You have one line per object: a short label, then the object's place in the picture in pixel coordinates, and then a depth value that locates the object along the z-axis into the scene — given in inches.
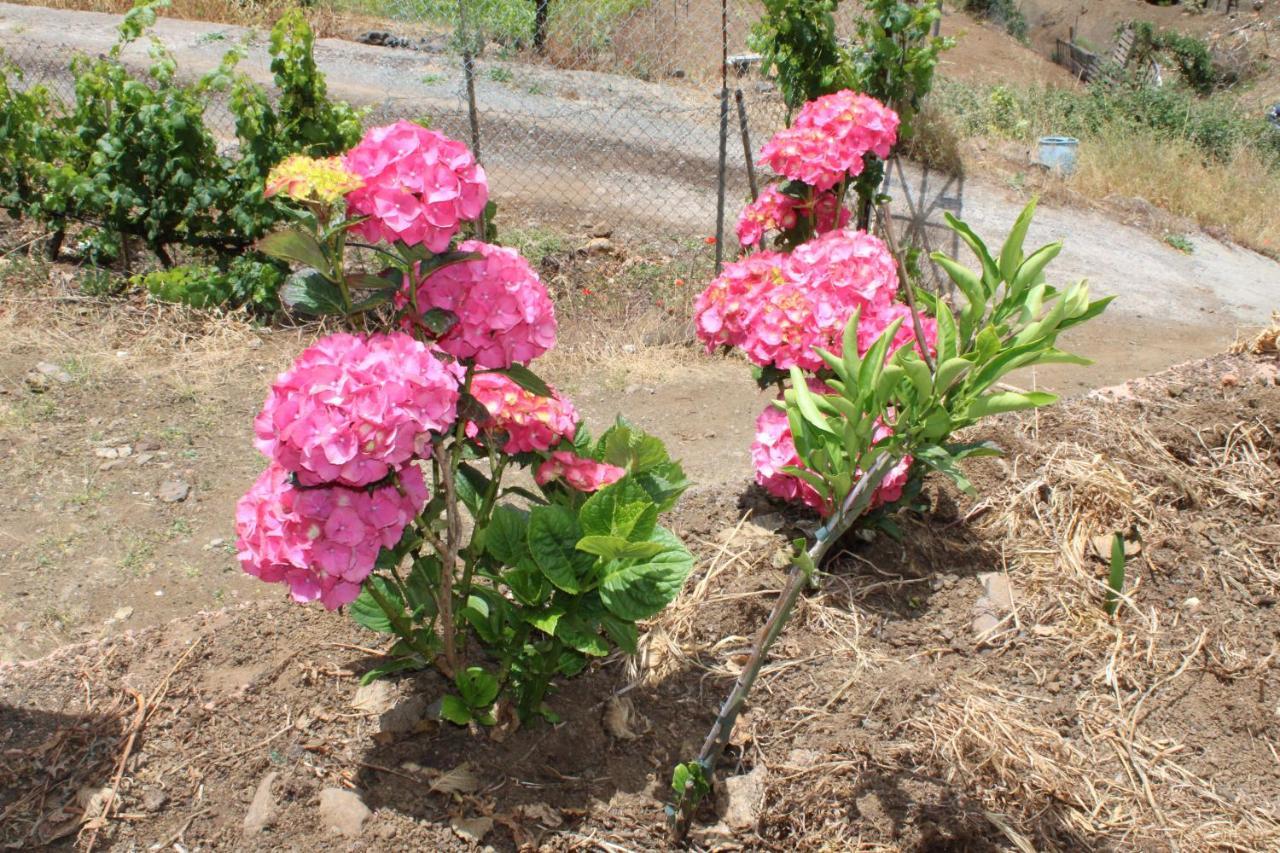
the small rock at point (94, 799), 84.5
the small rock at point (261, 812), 83.4
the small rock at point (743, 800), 88.1
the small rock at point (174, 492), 142.5
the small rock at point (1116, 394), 153.5
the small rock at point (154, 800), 85.1
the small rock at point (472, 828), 83.4
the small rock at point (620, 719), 93.2
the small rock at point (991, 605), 110.2
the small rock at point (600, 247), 270.5
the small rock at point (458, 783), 85.8
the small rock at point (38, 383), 166.2
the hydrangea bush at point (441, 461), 62.2
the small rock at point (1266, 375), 160.2
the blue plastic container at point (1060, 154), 367.6
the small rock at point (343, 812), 83.0
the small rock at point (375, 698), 93.0
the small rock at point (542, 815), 85.0
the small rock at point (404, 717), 90.8
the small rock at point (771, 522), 120.9
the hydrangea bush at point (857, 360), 68.6
